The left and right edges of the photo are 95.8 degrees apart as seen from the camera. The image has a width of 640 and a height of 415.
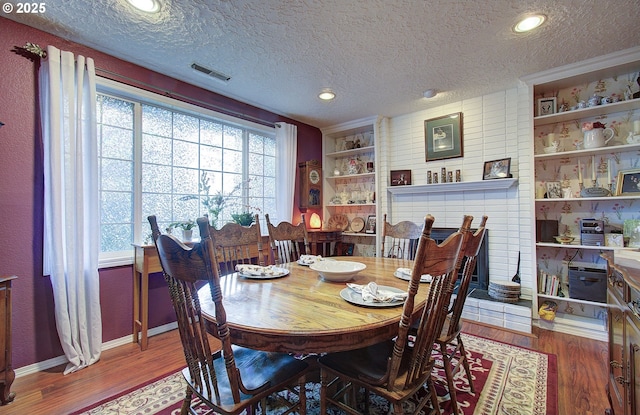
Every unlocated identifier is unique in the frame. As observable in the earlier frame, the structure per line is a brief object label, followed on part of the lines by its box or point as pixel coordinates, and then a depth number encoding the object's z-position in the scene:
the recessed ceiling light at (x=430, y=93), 3.16
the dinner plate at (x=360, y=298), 1.22
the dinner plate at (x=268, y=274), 1.74
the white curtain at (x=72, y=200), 2.07
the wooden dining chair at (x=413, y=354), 1.00
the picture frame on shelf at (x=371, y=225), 4.18
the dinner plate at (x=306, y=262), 2.11
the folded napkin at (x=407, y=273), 1.67
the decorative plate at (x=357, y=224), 4.35
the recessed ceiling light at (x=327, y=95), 3.18
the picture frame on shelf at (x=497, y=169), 3.14
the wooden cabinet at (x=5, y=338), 1.65
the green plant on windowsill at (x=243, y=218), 3.03
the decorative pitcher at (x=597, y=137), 2.62
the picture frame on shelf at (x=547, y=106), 2.89
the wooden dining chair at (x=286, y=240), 2.38
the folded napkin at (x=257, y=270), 1.76
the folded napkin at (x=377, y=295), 1.25
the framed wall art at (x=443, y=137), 3.51
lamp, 4.37
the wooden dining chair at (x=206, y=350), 0.93
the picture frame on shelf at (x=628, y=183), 2.46
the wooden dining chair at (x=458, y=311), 1.42
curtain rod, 2.04
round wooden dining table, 1.01
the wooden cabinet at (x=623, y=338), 1.03
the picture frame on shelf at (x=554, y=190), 2.85
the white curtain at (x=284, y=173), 3.84
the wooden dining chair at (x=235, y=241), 2.06
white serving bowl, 1.58
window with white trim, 2.54
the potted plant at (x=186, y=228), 2.66
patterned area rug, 1.63
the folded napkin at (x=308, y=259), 2.12
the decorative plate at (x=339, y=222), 4.51
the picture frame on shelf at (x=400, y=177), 3.89
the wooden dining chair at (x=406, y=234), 2.49
